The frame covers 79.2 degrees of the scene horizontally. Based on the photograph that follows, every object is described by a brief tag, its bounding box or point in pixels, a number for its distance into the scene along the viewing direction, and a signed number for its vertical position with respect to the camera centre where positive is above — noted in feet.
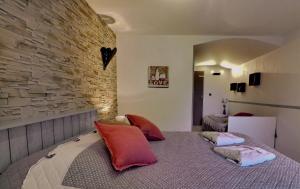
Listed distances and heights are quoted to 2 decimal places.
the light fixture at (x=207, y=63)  17.57 +2.57
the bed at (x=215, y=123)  11.67 -2.52
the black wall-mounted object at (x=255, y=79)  12.69 +0.70
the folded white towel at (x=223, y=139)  5.69 -1.63
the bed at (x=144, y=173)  3.26 -1.74
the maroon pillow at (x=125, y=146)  3.72 -1.31
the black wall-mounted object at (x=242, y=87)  15.26 +0.11
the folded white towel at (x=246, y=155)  4.20 -1.63
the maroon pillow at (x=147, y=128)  6.09 -1.38
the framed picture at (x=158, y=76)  10.88 +0.69
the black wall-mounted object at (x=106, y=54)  8.34 +1.52
